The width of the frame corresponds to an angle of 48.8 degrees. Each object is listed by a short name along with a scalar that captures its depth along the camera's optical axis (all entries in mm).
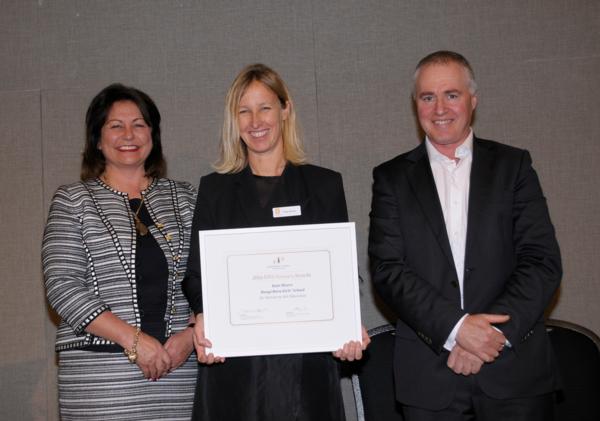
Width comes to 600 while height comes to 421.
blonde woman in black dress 2555
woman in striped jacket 2750
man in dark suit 2436
